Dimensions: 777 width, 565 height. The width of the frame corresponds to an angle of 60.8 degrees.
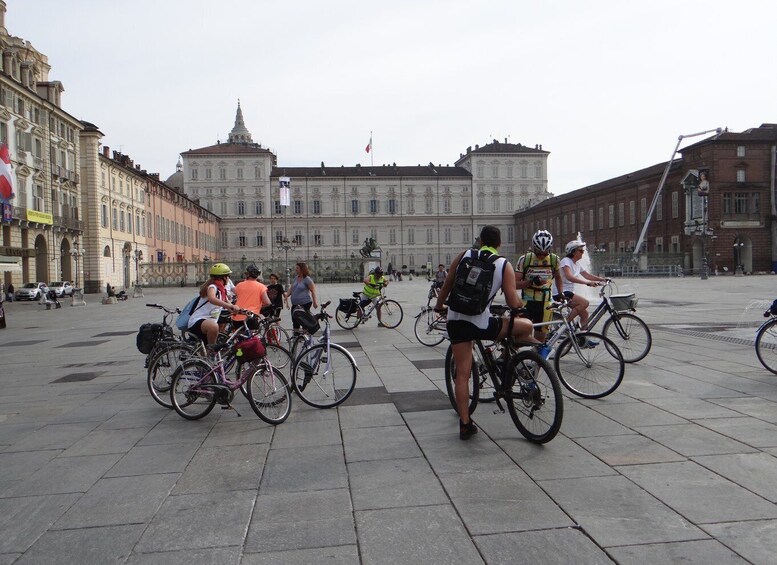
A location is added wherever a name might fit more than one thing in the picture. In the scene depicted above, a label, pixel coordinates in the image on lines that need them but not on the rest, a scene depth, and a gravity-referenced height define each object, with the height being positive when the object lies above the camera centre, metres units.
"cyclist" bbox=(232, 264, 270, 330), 8.33 -0.33
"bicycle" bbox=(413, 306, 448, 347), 11.43 -1.12
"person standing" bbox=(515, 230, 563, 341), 7.20 -0.18
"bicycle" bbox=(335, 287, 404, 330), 15.49 -1.08
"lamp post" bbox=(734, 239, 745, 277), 58.42 +0.64
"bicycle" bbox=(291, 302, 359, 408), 6.67 -1.08
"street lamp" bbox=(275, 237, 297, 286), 65.79 +2.78
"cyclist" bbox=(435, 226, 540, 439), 5.05 -0.48
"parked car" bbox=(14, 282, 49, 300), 40.34 -1.09
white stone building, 99.12 +9.81
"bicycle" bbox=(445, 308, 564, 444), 4.93 -0.97
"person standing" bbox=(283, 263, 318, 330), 11.09 -0.39
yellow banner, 43.28 +3.81
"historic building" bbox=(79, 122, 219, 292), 53.75 +4.63
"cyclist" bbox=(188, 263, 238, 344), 7.02 -0.39
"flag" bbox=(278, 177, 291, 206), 51.20 +6.28
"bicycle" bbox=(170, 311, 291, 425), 6.07 -1.10
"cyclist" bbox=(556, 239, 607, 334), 8.21 -0.19
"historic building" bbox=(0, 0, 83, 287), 42.19 +7.41
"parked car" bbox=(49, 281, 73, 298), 43.47 -0.97
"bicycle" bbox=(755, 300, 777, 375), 7.63 -0.99
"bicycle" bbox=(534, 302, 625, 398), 6.51 -0.98
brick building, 57.50 +4.49
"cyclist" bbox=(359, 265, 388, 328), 15.67 -0.49
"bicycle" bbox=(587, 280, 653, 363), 8.20 -0.91
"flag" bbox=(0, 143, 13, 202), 27.98 +4.31
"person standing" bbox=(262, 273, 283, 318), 9.87 -0.43
